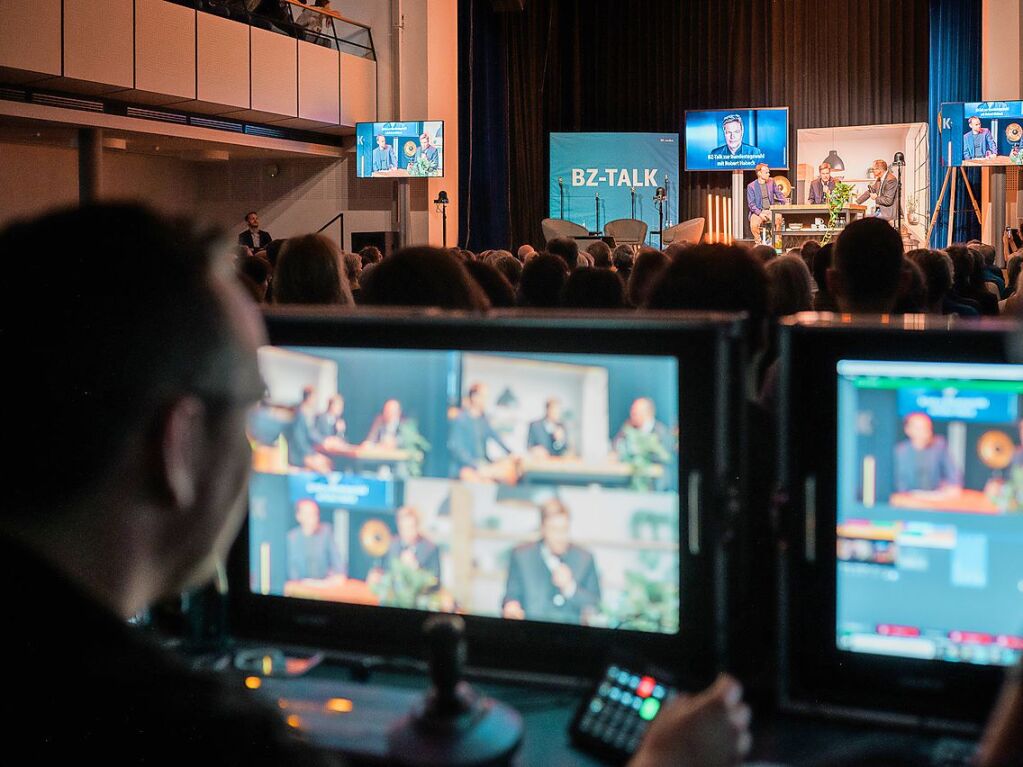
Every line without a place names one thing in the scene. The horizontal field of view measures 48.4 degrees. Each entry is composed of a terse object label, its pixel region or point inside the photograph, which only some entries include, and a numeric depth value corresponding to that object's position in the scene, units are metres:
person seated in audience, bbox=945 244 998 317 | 5.88
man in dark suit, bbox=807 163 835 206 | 14.40
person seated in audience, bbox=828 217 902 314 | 3.55
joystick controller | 1.21
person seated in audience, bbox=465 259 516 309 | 3.99
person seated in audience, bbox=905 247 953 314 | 5.07
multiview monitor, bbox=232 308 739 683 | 1.28
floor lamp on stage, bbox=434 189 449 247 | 13.73
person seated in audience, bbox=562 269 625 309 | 3.93
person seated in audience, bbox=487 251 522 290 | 6.20
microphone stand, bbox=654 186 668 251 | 14.66
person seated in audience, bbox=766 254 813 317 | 3.91
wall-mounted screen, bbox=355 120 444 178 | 13.40
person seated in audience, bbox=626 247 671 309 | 4.72
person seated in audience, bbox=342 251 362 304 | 6.46
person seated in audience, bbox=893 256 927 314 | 4.02
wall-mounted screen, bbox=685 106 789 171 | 14.84
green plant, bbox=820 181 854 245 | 12.29
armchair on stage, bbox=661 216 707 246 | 14.22
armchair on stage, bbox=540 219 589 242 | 13.92
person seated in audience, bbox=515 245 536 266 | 8.95
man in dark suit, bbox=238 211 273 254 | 13.95
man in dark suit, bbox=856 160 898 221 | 13.80
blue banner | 15.74
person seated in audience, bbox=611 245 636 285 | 7.80
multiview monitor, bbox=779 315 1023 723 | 1.20
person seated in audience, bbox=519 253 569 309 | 4.66
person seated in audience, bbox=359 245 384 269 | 9.18
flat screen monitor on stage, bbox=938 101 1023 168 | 12.35
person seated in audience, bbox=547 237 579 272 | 6.35
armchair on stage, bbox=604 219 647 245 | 13.79
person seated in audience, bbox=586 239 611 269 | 7.55
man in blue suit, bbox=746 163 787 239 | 14.60
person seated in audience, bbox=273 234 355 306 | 3.74
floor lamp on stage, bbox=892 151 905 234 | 13.83
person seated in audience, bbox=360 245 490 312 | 2.37
